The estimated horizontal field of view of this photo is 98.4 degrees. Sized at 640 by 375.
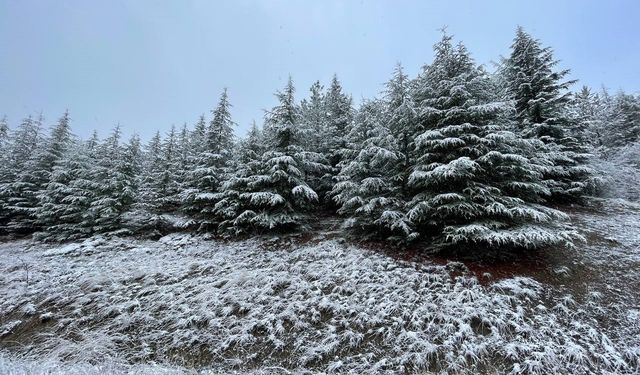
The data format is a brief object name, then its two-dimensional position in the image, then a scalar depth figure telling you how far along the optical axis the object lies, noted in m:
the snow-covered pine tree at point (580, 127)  12.86
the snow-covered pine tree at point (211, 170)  12.82
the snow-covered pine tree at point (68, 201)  14.30
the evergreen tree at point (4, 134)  22.23
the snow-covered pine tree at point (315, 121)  13.00
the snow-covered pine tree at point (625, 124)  20.95
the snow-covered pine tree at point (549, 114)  12.03
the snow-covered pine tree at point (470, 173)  7.34
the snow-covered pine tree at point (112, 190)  13.95
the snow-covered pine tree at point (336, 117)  15.05
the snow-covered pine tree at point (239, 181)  11.70
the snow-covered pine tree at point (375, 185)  9.16
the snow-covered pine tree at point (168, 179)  13.95
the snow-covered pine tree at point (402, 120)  9.52
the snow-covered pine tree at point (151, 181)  13.84
